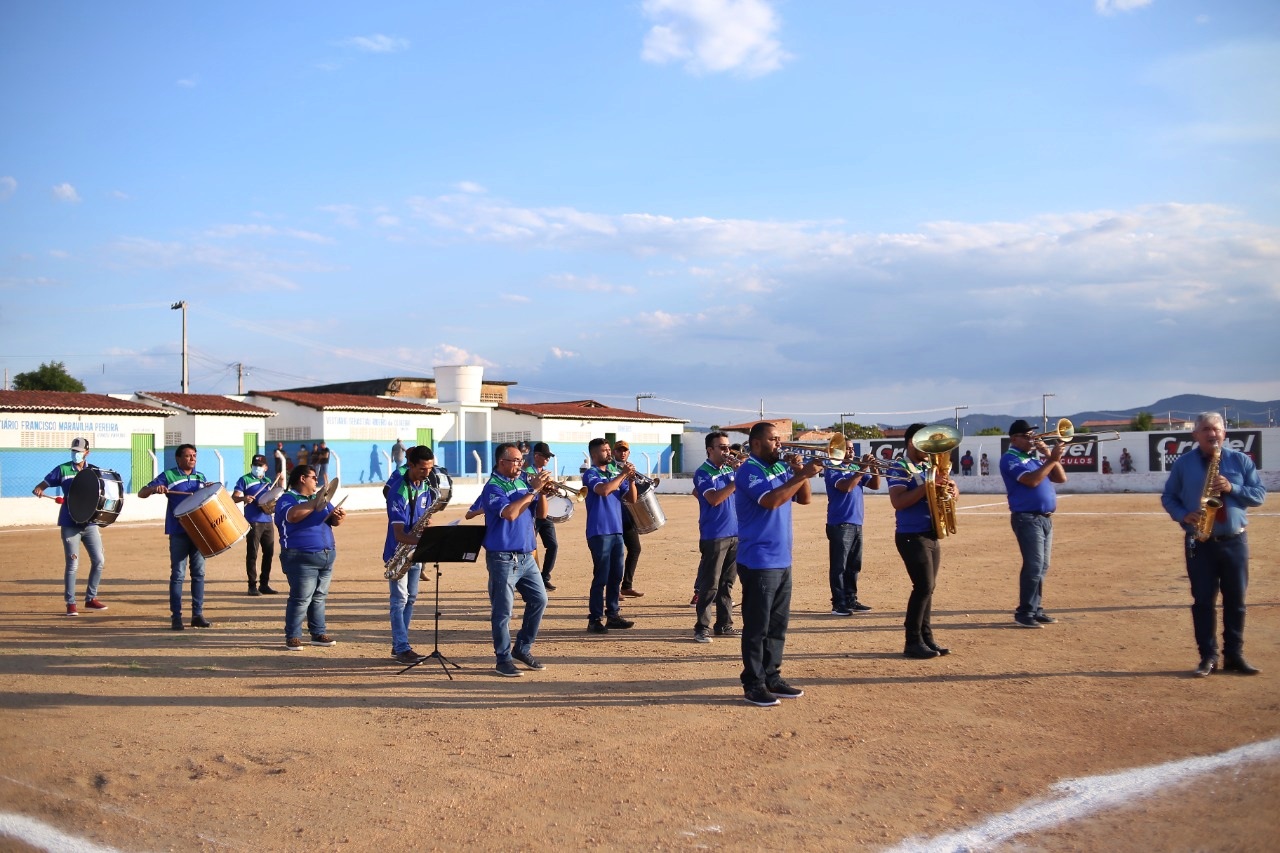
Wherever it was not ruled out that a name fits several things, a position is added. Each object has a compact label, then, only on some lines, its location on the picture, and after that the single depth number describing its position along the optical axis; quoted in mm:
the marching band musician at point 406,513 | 8555
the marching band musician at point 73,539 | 11352
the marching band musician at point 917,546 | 8406
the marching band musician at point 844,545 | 10836
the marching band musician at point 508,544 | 7930
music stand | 8070
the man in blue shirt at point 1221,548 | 7504
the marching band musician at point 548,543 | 12852
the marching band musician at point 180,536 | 10425
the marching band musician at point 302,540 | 9086
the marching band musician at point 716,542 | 9367
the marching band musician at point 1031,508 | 9711
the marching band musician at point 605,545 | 10055
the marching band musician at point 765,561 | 7047
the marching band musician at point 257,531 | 12945
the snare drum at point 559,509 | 11500
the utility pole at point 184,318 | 54094
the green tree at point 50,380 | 62594
